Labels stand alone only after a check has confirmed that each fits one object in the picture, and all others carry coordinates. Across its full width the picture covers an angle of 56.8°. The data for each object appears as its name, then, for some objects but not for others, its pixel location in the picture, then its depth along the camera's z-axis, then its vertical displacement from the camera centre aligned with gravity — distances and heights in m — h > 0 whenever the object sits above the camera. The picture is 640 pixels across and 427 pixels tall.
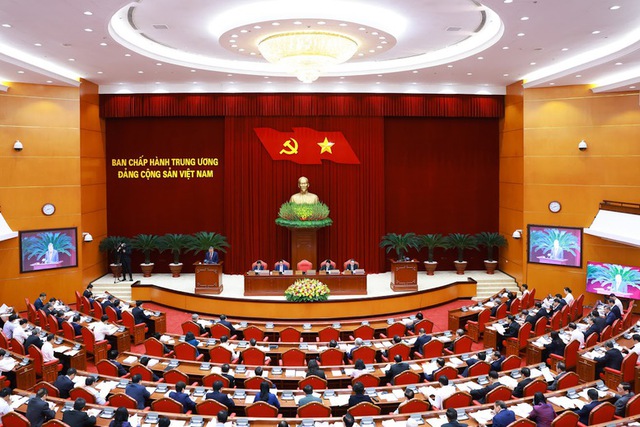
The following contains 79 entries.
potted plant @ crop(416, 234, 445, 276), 18.22 -1.31
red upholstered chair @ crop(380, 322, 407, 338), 12.02 -2.61
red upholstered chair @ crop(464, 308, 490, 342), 12.74 -2.67
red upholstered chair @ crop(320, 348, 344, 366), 10.05 -2.64
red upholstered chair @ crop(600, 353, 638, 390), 9.72 -2.85
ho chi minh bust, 17.98 +0.18
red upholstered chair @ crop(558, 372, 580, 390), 8.58 -2.62
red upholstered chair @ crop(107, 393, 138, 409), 7.71 -2.60
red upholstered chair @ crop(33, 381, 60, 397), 8.13 -2.58
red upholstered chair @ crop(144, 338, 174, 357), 10.38 -2.56
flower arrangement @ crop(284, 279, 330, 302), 14.55 -2.23
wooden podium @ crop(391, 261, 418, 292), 16.09 -2.00
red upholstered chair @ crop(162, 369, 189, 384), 8.94 -2.63
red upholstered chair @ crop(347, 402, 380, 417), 7.53 -2.64
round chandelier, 11.95 +3.13
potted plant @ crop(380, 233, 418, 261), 17.59 -1.21
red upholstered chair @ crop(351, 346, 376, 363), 10.24 -2.65
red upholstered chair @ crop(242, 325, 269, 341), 11.91 -2.64
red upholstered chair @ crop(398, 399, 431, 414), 7.59 -2.64
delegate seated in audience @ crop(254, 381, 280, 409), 7.71 -2.56
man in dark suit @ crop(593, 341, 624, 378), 9.90 -2.69
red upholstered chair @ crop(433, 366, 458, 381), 9.02 -2.61
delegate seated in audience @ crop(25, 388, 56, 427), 7.11 -2.53
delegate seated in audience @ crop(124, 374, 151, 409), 7.88 -2.54
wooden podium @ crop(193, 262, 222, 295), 15.63 -2.03
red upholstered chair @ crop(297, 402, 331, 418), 7.48 -2.64
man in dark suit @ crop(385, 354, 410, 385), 9.11 -2.58
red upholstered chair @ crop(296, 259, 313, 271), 16.43 -1.77
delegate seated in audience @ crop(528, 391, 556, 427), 7.10 -2.55
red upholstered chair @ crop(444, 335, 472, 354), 10.67 -2.61
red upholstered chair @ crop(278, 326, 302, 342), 11.78 -2.65
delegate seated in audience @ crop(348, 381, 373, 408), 7.77 -2.56
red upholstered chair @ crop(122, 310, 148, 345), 12.53 -2.66
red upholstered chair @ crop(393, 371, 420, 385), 8.91 -2.67
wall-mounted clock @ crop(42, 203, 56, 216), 16.03 -0.17
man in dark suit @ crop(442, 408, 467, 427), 6.62 -2.48
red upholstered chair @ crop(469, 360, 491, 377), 9.23 -2.62
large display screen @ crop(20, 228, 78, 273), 15.73 -1.26
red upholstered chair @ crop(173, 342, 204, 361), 10.26 -2.59
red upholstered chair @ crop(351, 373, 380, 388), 8.75 -2.65
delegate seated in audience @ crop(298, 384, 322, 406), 7.70 -2.57
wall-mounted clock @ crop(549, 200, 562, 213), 16.52 -0.14
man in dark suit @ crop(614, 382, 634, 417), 7.63 -2.64
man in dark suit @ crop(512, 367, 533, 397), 8.37 -2.64
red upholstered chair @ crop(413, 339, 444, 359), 10.52 -2.64
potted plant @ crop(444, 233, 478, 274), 18.34 -1.33
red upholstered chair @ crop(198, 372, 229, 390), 8.70 -2.62
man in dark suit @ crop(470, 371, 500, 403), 8.23 -2.67
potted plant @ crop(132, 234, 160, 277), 17.86 -1.29
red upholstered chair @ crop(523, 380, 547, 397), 8.34 -2.65
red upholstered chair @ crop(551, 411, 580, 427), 6.96 -2.58
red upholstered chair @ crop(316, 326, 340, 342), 11.80 -2.64
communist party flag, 18.62 +1.76
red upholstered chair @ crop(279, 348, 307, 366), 10.13 -2.68
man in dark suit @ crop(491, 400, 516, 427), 6.96 -2.56
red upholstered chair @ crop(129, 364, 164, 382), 8.95 -2.57
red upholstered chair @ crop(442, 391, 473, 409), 7.80 -2.63
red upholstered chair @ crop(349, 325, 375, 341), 11.94 -2.64
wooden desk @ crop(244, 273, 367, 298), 15.37 -2.11
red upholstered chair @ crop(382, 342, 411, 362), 10.49 -2.67
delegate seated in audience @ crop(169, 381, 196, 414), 7.77 -2.57
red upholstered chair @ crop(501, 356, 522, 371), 9.48 -2.61
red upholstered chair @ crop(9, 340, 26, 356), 10.58 -2.60
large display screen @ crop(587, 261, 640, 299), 14.99 -2.04
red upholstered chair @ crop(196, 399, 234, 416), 7.57 -2.63
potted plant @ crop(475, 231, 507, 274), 18.31 -1.27
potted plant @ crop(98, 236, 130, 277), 17.55 -1.33
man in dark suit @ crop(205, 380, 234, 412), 7.80 -2.57
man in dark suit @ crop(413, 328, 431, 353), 10.73 -2.55
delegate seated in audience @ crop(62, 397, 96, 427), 6.95 -2.54
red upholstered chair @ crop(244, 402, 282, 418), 7.56 -2.67
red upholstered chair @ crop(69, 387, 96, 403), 8.02 -2.61
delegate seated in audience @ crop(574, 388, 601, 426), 7.48 -2.67
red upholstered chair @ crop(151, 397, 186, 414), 7.59 -2.62
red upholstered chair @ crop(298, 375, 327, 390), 8.54 -2.62
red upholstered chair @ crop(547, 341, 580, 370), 10.51 -2.79
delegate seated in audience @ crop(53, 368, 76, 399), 8.23 -2.55
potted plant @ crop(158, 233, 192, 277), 17.83 -1.26
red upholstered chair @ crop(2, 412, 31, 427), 7.00 -2.58
